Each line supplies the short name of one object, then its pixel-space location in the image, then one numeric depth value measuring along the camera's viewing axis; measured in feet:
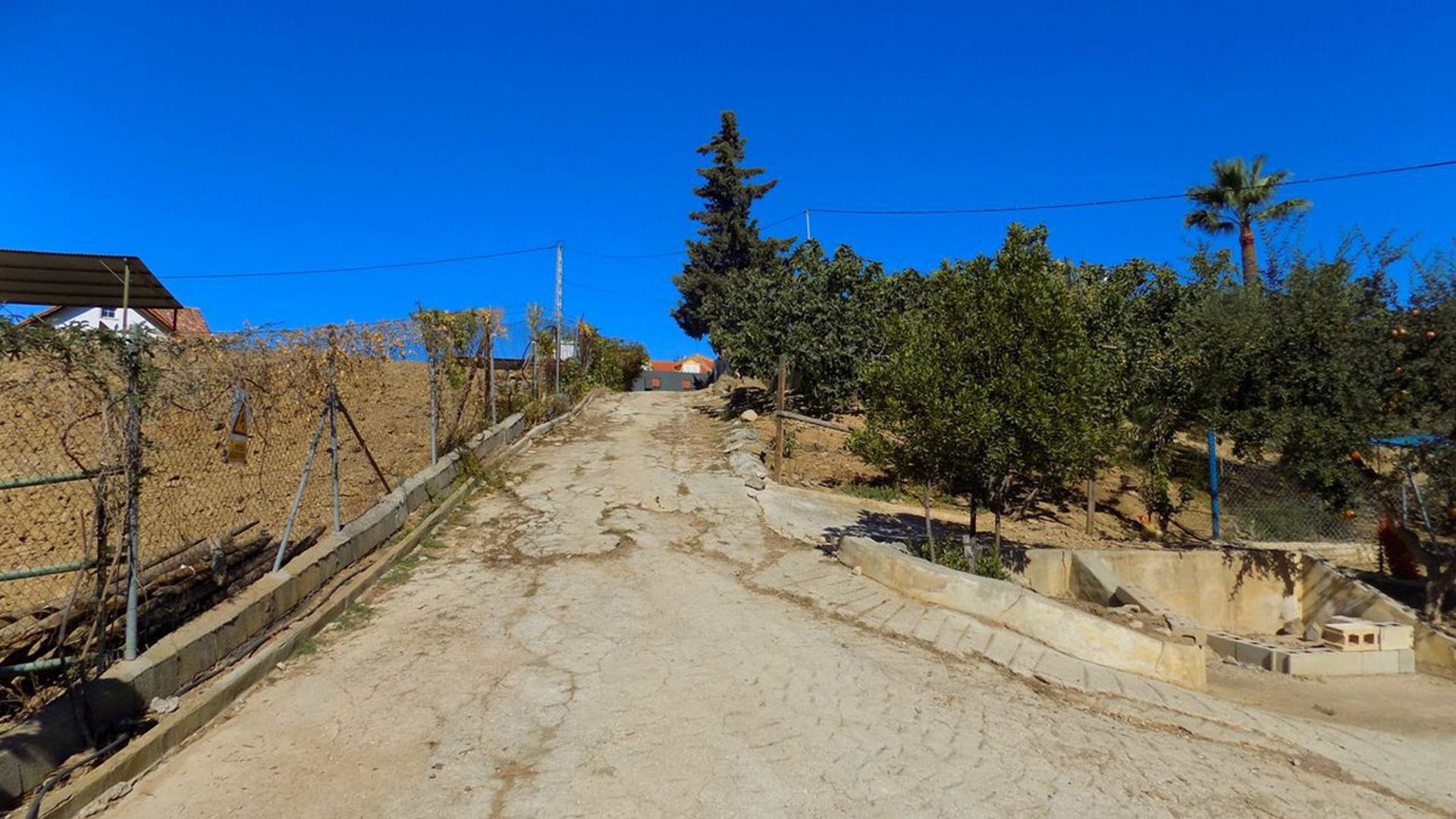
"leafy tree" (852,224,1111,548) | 22.40
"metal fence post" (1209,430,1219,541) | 37.22
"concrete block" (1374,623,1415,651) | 26.32
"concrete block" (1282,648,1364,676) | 25.20
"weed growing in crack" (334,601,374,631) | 19.19
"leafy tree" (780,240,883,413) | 57.36
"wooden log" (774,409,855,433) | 53.11
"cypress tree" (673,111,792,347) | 105.29
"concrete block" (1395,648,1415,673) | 26.27
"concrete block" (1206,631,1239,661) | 26.71
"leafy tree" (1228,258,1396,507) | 26.91
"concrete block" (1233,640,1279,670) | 25.64
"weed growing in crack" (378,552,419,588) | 22.70
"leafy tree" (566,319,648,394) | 70.59
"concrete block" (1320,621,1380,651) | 25.94
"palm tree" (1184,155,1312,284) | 72.59
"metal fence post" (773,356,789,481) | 40.62
